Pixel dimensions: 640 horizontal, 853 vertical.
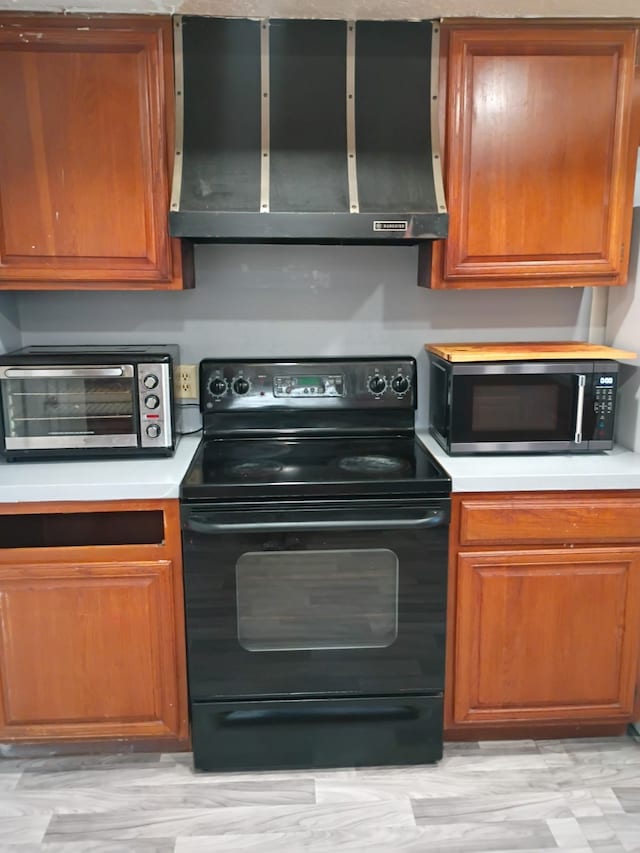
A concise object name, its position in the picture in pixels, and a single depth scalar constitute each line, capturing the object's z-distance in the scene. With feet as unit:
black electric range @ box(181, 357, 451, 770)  6.34
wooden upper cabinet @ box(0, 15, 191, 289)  6.52
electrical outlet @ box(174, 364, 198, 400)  8.05
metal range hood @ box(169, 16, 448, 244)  6.59
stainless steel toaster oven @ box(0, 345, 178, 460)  6.89
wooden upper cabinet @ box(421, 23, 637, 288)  6.77
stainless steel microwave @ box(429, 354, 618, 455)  7.02
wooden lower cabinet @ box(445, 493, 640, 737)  6.61
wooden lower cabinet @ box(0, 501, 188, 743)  6.43
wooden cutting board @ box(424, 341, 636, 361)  7.04
